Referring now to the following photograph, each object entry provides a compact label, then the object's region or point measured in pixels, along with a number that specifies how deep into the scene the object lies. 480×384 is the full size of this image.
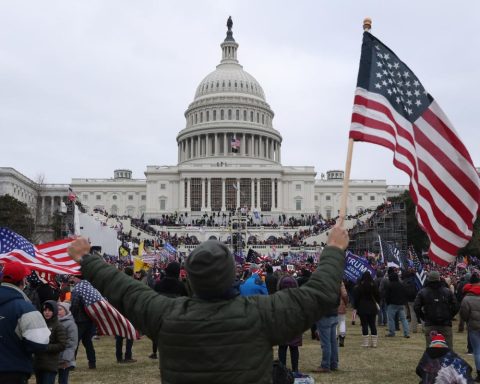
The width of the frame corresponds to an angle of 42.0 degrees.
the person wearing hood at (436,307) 9.97
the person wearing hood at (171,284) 11.44
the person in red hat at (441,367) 5.85
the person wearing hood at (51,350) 7.34
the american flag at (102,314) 9.76
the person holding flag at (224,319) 3.25
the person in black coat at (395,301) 15.76
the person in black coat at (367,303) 13.98
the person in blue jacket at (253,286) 11.17
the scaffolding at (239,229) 66.65
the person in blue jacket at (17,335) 5.38
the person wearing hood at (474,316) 10.47
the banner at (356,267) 17.83
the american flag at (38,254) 10.32
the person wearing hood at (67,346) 8.58
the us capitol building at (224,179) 94.19
